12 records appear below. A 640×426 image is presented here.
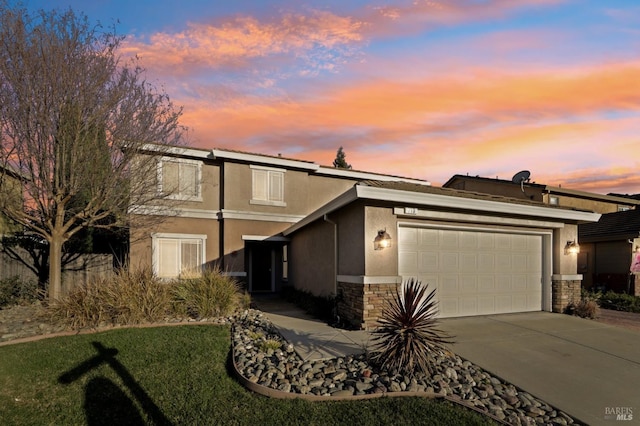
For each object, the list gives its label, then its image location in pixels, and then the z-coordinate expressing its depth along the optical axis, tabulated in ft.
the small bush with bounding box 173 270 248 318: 29.84
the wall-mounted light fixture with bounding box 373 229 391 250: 27.48
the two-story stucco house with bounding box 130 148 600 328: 28.30
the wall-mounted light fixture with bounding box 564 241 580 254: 35.91
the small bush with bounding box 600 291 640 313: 41.09
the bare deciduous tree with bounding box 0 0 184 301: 29.76
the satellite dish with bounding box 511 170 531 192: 55.21
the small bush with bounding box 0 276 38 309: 36.17
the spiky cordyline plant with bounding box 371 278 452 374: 18.04
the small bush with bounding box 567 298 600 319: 33.65
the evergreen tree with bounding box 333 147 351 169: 127.54
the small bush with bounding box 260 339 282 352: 21.84
